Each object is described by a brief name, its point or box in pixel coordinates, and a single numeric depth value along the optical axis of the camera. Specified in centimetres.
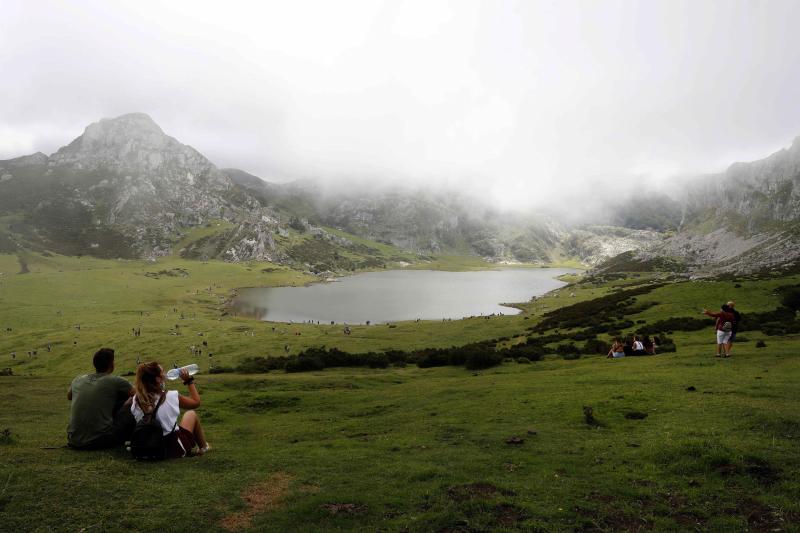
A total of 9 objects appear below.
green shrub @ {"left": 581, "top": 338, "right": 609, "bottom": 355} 4009
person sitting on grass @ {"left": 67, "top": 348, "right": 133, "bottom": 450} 1227
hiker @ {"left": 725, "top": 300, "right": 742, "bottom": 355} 2658
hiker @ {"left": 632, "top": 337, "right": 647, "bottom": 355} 3444
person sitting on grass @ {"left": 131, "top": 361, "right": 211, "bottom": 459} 1200
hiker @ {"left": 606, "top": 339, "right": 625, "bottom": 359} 3450
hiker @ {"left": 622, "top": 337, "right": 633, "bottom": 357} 3527
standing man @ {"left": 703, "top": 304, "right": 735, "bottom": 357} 2667
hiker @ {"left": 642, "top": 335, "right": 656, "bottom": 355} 3412
